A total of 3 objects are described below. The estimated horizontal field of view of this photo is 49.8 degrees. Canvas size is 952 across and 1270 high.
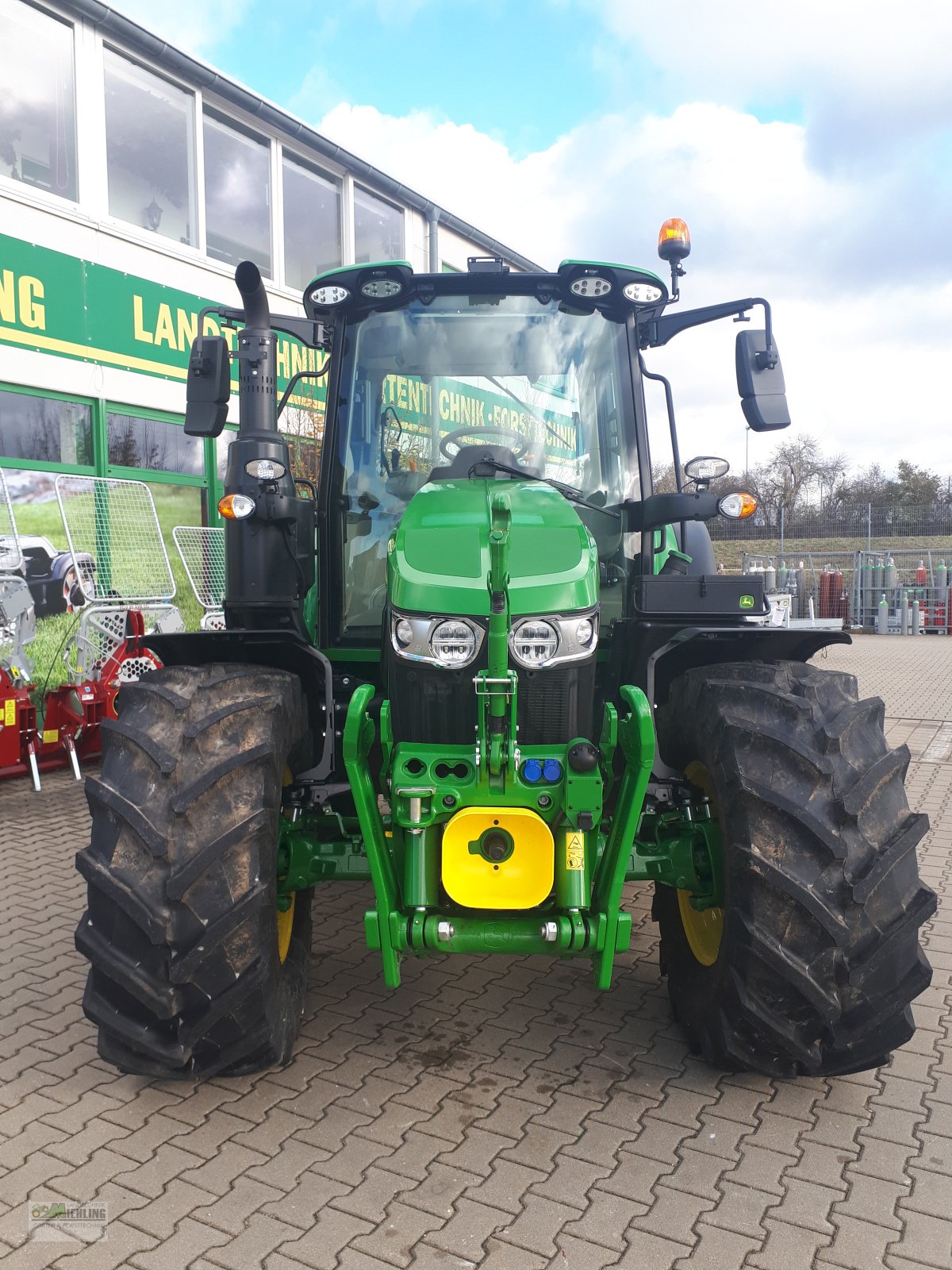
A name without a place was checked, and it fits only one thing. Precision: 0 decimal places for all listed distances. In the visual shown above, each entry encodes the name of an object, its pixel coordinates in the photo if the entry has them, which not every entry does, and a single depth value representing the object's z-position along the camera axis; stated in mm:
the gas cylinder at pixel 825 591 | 24906
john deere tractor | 2799
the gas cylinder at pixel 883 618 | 24281
